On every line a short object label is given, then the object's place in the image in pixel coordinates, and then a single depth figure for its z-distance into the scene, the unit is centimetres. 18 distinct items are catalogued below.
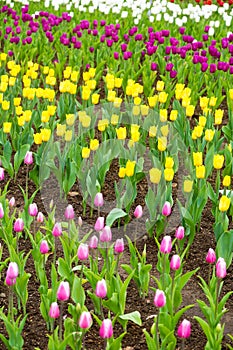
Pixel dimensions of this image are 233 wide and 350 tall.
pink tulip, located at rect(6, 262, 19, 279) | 295
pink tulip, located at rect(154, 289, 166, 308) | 277
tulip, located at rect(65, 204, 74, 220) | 360
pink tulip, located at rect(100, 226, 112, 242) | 331
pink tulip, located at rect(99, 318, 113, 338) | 266
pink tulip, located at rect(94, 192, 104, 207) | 374
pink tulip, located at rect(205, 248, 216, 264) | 328
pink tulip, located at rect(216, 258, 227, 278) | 300
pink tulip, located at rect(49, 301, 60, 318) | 285
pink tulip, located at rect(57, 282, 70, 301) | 277
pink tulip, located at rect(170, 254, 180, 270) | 307
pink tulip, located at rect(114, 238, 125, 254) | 332
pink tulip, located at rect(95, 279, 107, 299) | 283
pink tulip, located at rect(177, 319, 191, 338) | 277
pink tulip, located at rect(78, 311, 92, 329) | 267
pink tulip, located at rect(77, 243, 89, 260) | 305
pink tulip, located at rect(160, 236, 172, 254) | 312
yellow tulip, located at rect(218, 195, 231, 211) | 364
